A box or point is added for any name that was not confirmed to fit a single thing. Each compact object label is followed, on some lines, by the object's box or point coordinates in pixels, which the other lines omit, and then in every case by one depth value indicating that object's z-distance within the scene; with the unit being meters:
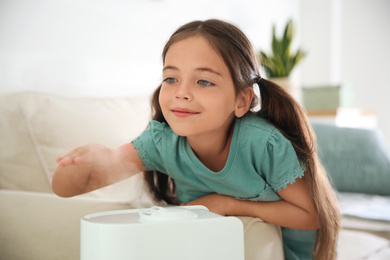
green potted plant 2.61
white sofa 0.84
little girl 0.84
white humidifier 0.55
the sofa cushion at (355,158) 1.97
